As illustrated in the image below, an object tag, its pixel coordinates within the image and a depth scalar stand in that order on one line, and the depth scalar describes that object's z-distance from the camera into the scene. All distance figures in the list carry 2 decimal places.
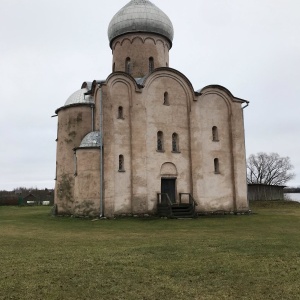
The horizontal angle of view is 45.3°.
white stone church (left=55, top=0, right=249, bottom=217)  21.61
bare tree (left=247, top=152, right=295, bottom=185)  70.02
